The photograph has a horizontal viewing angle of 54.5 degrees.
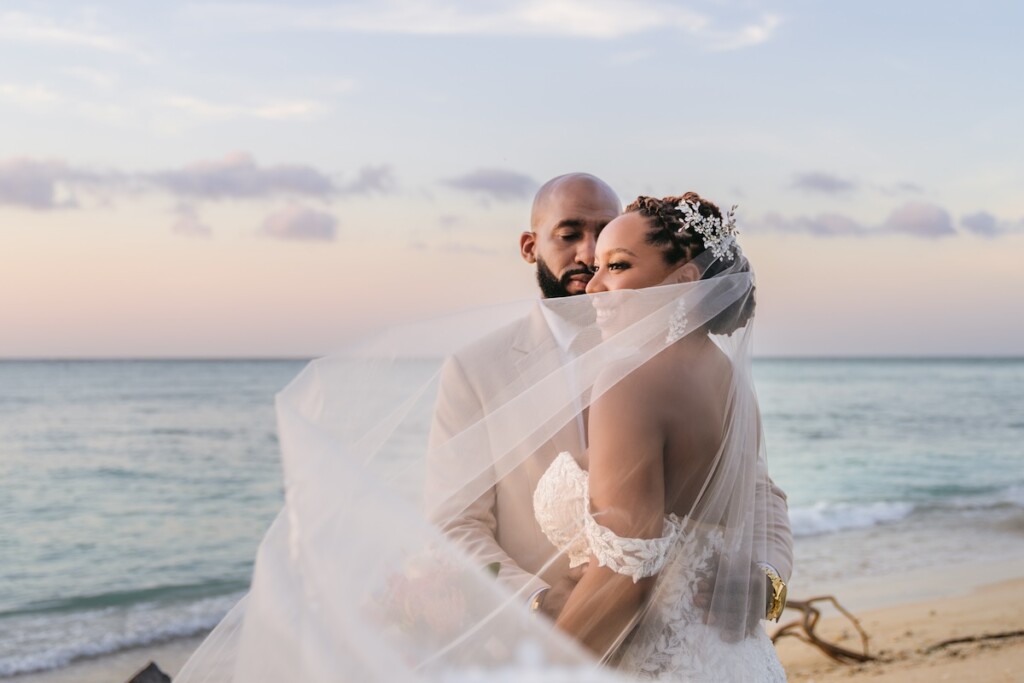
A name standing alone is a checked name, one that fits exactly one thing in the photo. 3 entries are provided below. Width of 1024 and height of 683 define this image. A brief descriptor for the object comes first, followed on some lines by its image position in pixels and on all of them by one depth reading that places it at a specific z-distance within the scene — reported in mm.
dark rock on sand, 4301
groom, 2426
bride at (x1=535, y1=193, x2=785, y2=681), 2164
